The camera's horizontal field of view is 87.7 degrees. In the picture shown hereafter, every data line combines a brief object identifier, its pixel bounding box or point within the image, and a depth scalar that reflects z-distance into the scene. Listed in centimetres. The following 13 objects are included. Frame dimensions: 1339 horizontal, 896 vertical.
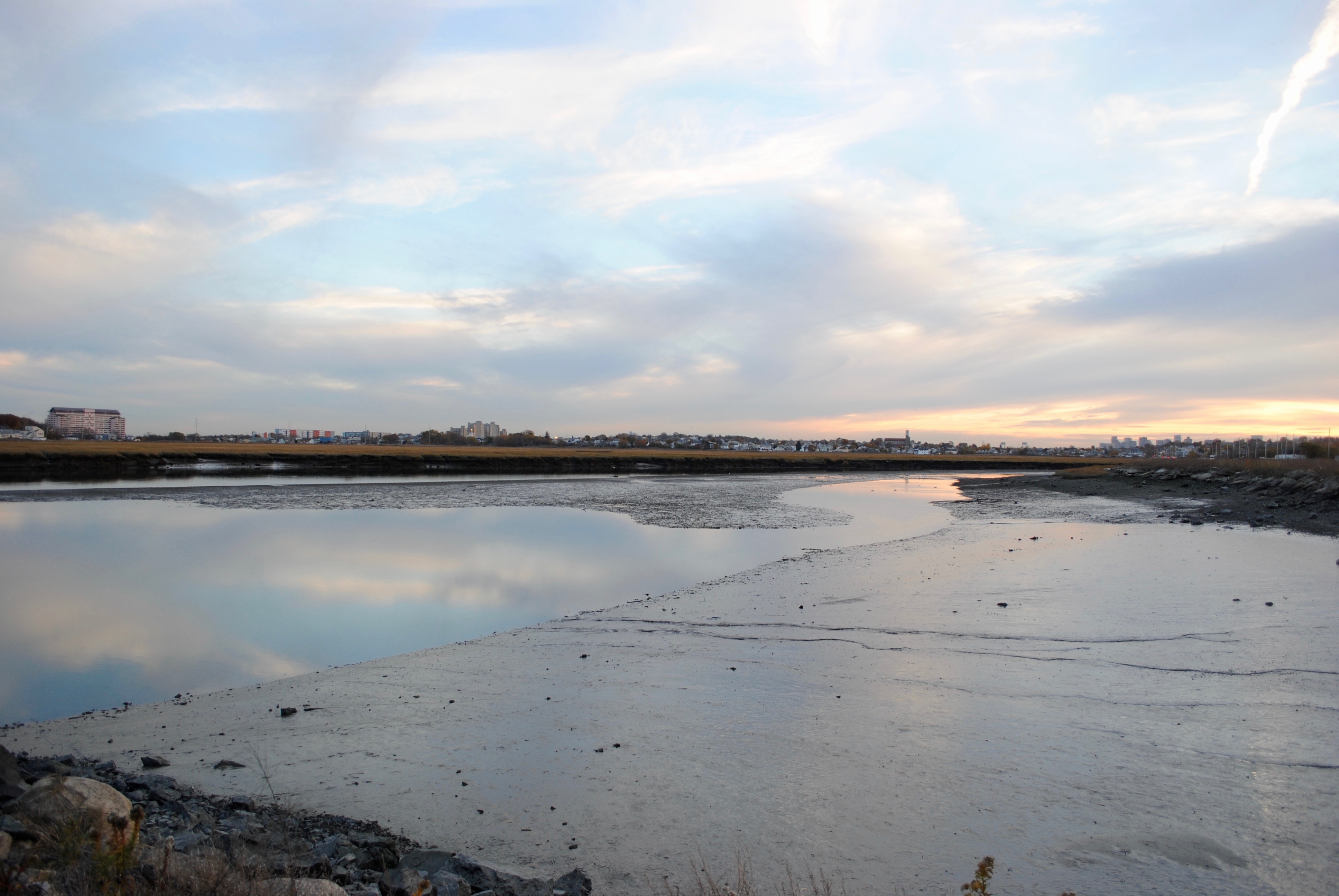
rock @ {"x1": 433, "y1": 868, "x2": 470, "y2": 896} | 366
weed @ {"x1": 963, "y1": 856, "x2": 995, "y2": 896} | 273
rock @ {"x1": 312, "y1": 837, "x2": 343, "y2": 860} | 404
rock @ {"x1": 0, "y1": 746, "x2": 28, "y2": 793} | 431
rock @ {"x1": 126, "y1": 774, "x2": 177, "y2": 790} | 498
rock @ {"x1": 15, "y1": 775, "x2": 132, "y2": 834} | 378
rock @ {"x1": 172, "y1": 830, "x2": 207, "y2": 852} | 400
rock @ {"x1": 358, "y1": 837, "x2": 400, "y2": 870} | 406
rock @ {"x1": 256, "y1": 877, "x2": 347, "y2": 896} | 318
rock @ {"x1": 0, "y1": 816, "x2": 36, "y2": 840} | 366
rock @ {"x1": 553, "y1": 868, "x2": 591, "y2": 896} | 392
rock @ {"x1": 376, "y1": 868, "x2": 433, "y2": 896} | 374
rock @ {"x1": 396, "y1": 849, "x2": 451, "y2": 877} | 410
